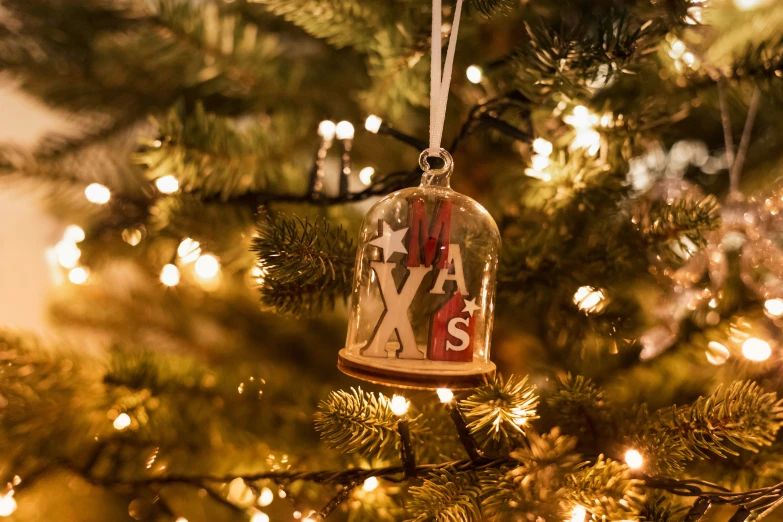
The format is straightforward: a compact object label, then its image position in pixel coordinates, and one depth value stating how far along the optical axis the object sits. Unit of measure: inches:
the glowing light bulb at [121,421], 24.4
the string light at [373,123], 22.0
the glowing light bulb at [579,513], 16.8
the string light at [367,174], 25.8
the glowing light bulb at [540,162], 22.6
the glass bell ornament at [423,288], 19.3
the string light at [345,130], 24.5
